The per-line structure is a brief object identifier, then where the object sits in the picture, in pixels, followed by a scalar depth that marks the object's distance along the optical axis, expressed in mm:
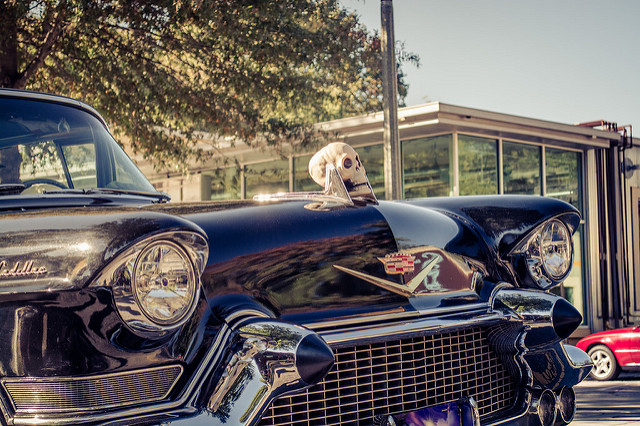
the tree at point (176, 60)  9531
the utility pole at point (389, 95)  8961
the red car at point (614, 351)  11258
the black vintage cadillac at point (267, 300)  1790
